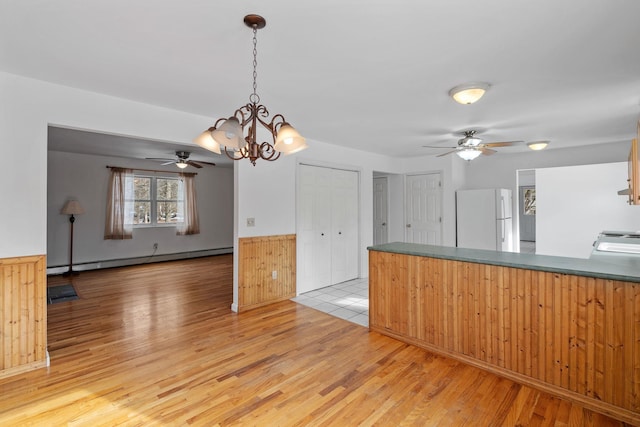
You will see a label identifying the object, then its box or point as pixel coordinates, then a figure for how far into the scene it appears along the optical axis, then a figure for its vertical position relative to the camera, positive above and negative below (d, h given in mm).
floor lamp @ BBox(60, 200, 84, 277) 5891 +69
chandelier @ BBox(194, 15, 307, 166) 1774 +463
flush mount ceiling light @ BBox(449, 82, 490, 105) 2613 +1053
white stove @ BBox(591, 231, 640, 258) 2910 -317
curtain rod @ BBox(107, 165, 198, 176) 6646 +1031
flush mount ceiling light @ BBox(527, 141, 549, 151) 4586 +1046
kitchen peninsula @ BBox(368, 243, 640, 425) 1955 -760
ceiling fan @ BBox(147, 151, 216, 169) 5715 +1005
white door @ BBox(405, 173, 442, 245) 5949 +129
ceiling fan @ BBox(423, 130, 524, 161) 3949 +873
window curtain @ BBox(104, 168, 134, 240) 6555 +206
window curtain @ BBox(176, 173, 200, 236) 7621 +235
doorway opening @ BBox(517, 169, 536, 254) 10484 +86
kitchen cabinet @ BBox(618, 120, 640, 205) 2251 +317
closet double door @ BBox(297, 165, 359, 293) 4707 -180
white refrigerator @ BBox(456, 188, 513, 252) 5238 -61
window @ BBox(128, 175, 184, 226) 7043 +353
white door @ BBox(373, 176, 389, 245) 6660 +121
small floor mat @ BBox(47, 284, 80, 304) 4359 -1151
